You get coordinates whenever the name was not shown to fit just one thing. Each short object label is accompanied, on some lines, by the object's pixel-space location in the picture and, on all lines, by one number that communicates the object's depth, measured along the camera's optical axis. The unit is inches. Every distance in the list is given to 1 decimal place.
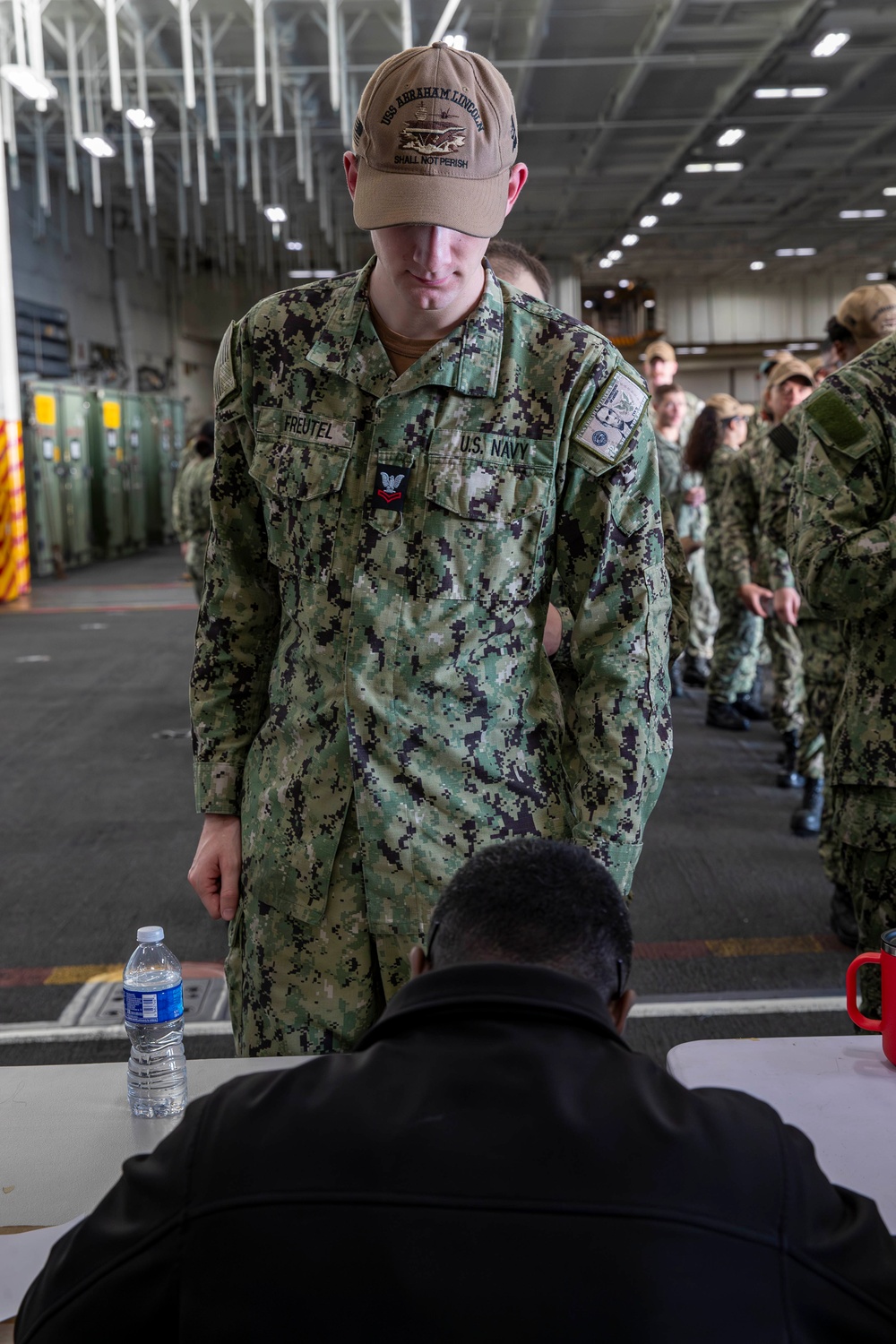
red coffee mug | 54.6
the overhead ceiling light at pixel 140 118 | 397.4
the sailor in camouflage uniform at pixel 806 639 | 153.2
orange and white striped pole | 466.6
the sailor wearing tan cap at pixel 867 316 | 123.5
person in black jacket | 28.1
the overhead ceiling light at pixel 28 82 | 331.6
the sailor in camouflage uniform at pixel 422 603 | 59.1
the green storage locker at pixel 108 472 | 674.8
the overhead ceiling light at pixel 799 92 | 505.0
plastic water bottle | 52.4
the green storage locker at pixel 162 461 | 776.3
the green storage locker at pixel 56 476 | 581.6
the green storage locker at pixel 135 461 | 714.8
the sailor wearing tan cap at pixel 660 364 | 272.1
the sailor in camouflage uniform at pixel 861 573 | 83.4
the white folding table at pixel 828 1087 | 47.6
